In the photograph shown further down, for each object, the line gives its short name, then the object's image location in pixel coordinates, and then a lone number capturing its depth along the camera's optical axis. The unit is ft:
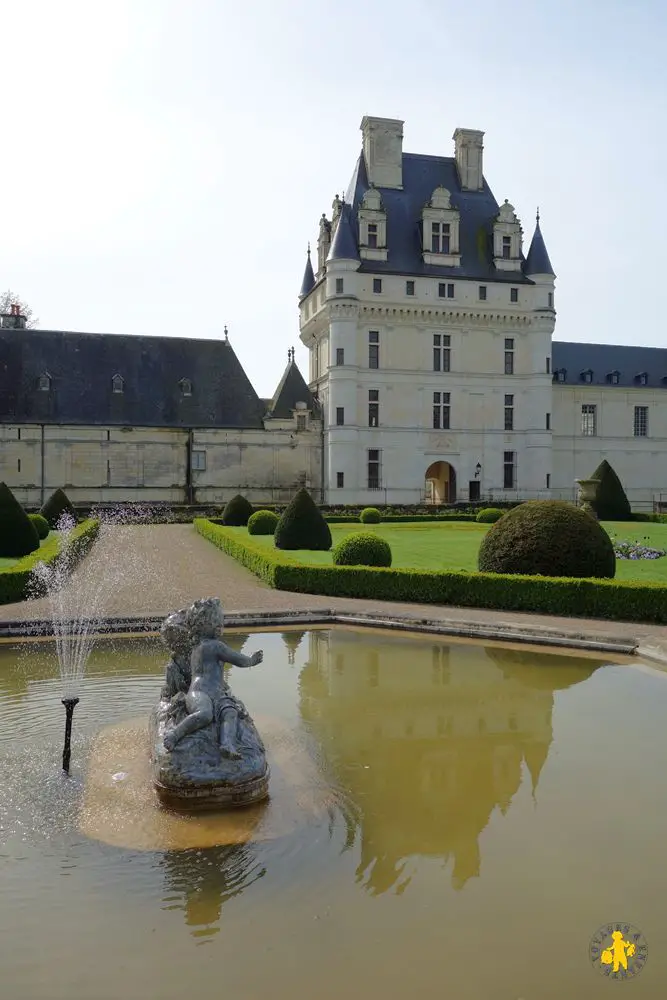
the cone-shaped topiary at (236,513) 118.01
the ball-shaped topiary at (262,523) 104.06
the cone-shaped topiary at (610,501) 120.67
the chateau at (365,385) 140.26
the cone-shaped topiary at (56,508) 108.17
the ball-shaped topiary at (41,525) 91.61
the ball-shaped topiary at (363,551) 61.62
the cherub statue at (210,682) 21.90
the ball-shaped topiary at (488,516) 119.44
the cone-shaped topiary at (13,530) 71.97
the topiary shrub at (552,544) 52.54
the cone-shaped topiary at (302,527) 81.05
